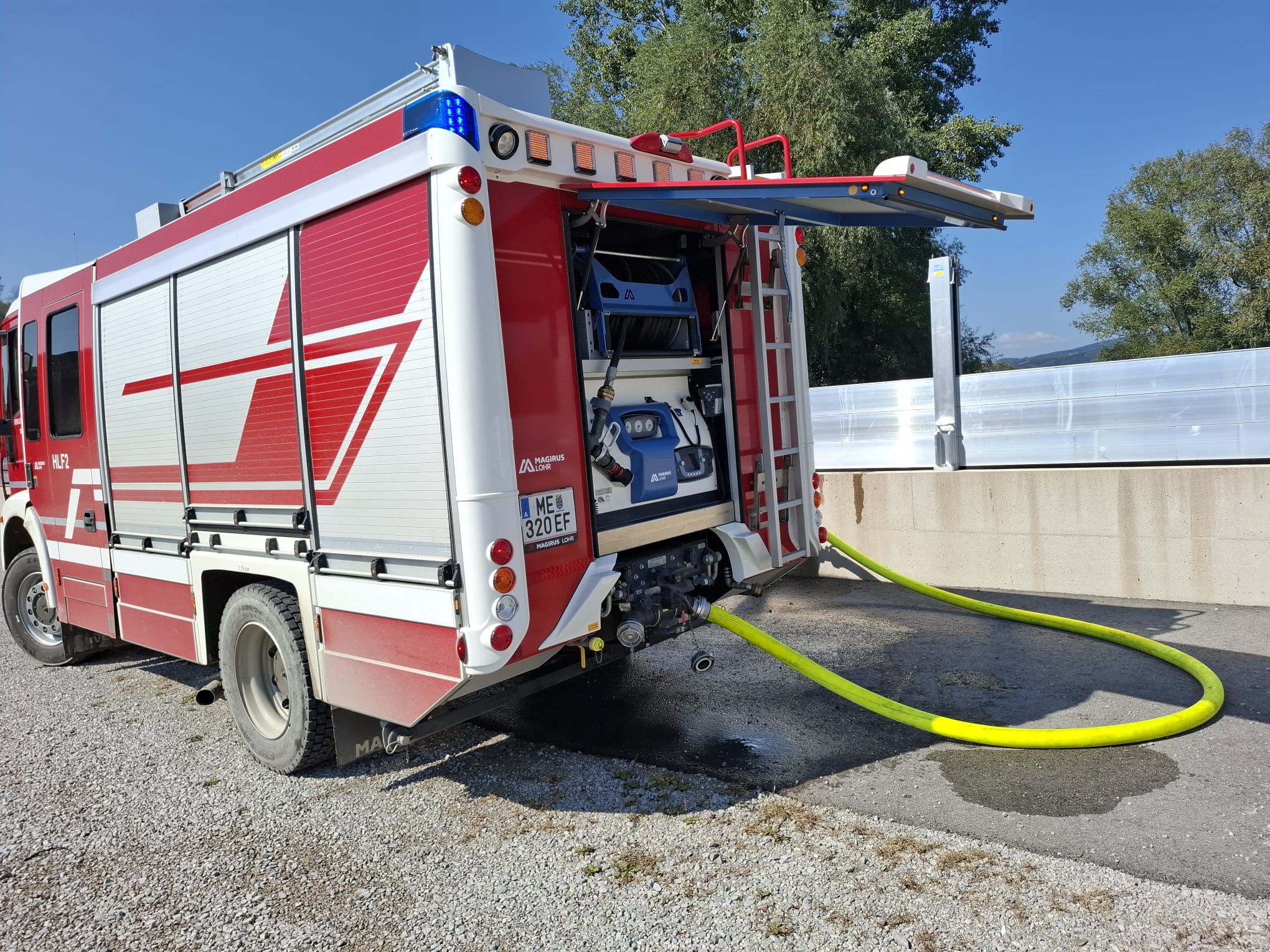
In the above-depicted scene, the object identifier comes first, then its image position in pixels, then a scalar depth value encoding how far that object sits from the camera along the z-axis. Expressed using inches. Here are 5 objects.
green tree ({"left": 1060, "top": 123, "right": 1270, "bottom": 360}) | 1344.7
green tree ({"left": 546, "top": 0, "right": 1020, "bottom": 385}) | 750.5
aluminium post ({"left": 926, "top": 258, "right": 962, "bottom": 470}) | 319.6
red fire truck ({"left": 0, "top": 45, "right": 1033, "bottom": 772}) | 138.9
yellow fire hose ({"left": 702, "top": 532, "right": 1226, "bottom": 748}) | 165.2
